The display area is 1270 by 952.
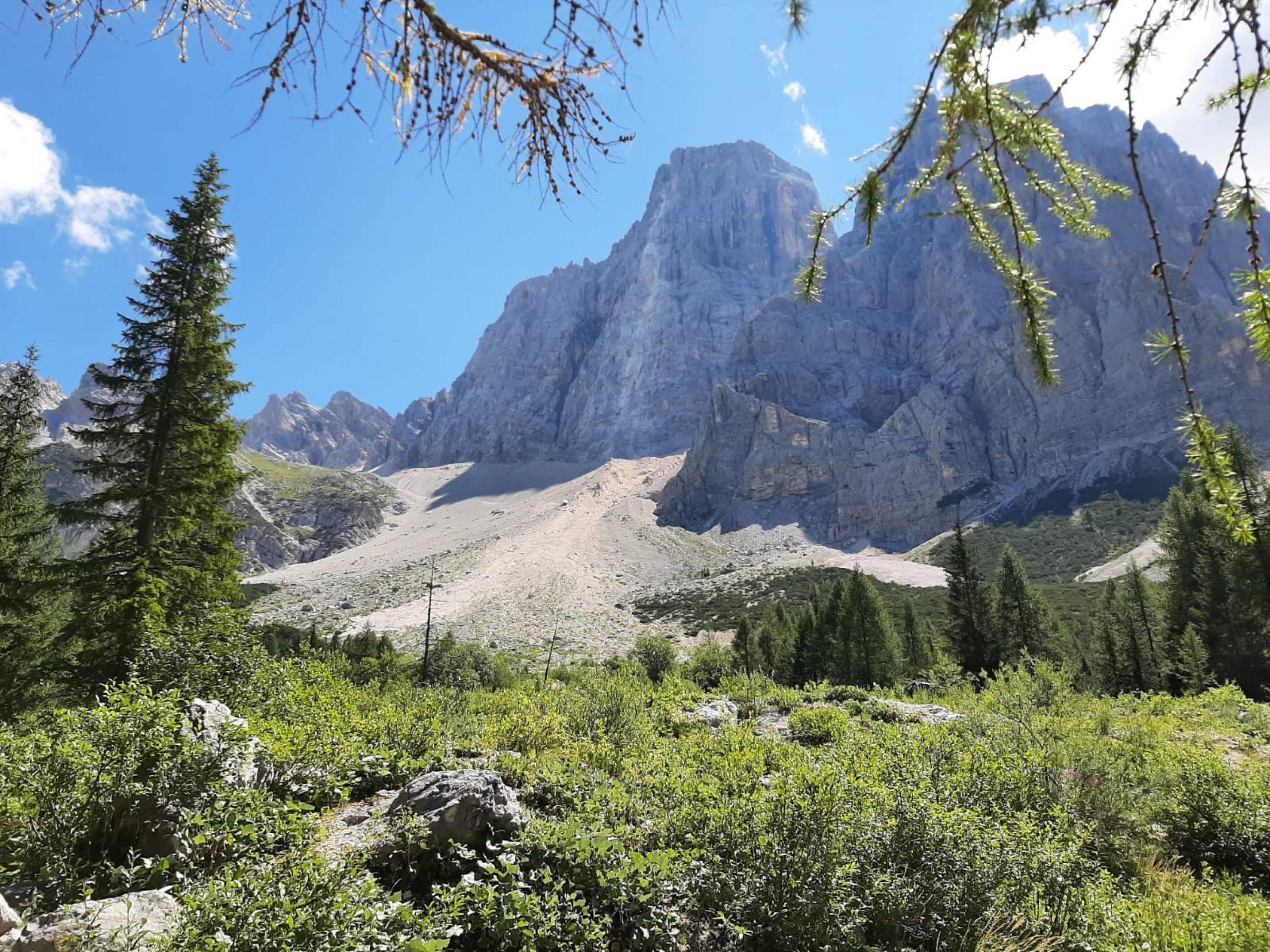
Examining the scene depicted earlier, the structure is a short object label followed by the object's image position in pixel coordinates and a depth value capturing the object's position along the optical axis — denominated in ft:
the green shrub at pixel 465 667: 88.22
